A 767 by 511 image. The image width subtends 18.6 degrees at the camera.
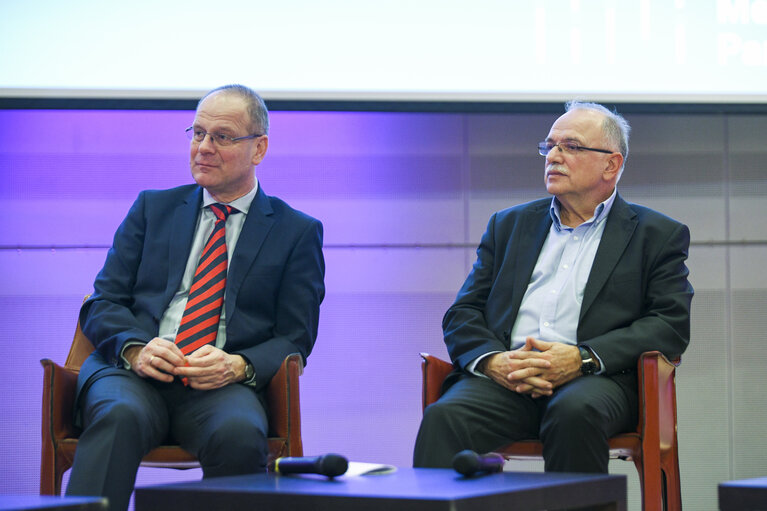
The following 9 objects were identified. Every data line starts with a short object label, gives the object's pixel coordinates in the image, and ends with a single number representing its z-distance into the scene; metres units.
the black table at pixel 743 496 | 4.63
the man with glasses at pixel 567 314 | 5.34
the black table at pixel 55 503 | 4.41
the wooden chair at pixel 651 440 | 5.30
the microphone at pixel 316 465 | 4.76
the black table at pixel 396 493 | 4.55
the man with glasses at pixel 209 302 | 5.26
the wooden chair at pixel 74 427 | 5.26
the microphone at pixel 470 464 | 4.77
